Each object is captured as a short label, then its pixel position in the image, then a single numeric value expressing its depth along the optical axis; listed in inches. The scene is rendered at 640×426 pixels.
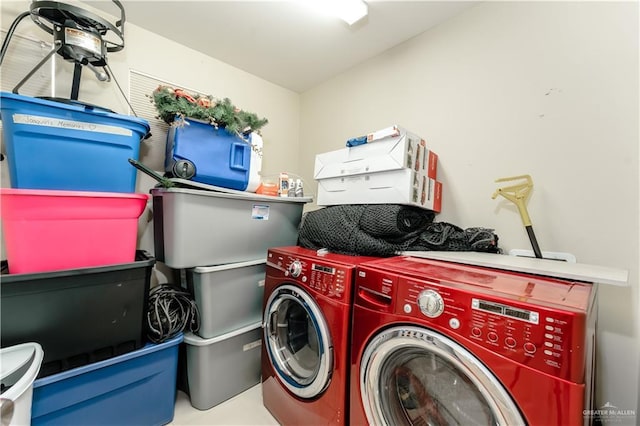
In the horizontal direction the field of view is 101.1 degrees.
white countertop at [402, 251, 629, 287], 30.3
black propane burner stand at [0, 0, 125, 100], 48.1
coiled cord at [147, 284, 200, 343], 52.6
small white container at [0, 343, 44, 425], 34.2
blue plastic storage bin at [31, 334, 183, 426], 41.7
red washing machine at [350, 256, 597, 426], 23.5
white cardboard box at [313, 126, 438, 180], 55.1
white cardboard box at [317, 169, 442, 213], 54.9
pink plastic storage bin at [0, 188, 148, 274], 40.2
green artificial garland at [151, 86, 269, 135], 57.5
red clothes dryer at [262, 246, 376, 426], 41.5
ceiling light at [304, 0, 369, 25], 58.2
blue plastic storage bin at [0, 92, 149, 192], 42.6
